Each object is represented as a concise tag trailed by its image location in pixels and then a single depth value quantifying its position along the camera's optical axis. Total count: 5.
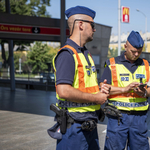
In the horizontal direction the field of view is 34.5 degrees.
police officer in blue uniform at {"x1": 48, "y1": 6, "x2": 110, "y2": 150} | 1.91
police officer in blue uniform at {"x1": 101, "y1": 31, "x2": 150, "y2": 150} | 2.77
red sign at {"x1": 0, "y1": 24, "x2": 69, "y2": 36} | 11.55
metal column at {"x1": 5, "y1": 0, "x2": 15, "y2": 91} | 14.63
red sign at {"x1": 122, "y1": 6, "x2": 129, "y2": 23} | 16.22
